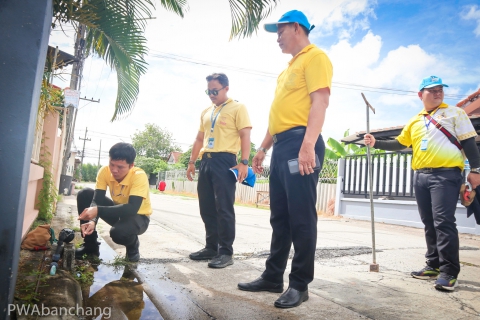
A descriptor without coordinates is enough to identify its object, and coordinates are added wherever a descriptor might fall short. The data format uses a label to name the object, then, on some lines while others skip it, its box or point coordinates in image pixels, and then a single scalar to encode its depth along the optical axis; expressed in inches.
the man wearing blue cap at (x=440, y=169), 114.2
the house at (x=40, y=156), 177.4
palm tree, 129.4
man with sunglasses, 131.4
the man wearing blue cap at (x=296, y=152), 89.2
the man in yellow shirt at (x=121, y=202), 117.9
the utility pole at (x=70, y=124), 572.1
